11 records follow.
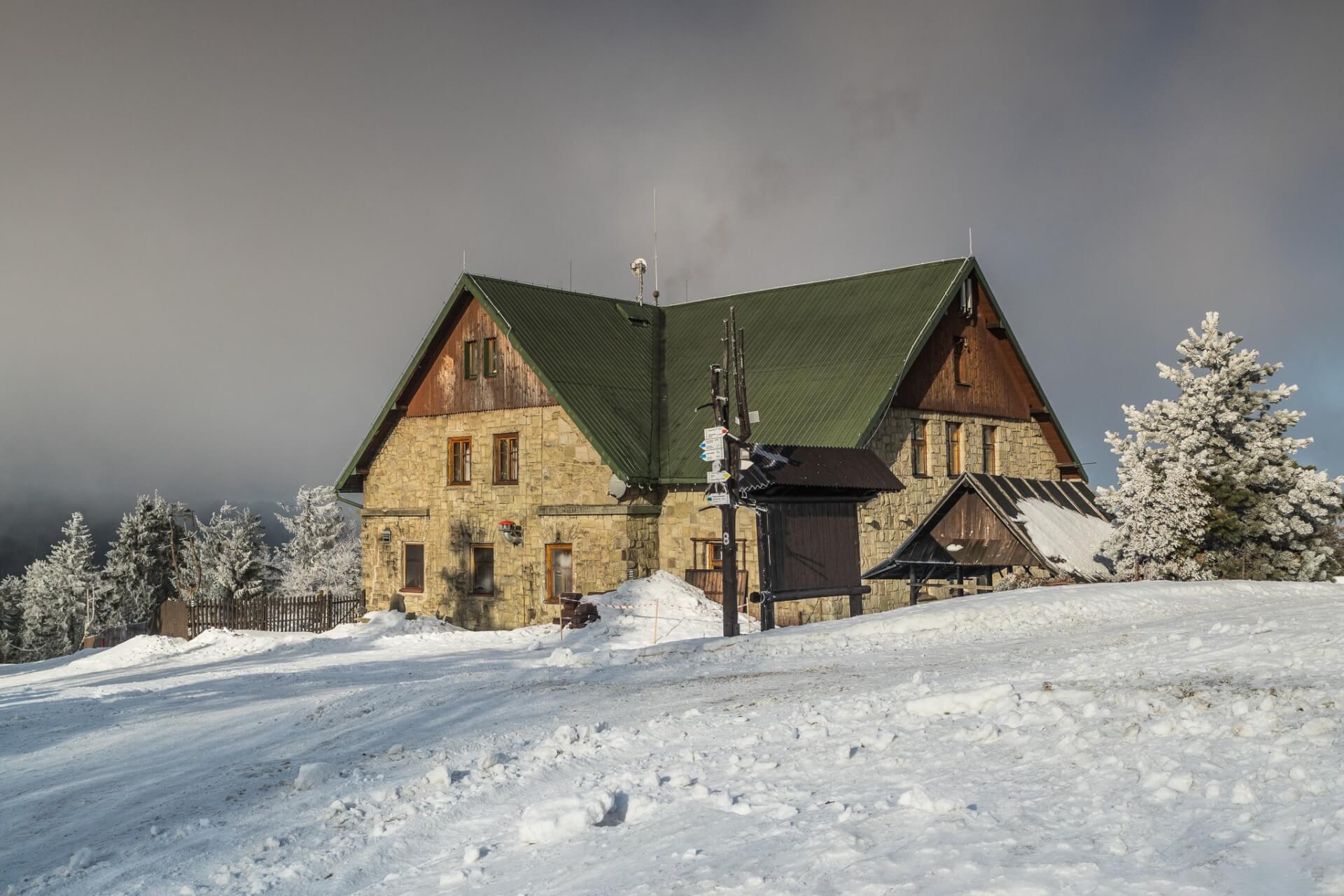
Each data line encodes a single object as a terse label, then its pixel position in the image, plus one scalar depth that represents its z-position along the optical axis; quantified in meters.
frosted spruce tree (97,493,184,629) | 66.00
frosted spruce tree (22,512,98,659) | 70.19
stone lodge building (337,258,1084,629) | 29.61
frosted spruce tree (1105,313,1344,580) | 26.69
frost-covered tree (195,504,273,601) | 60.91
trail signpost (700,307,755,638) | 19.81
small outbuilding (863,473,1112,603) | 24.80
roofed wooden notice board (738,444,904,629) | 21.58
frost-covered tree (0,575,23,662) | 73.00
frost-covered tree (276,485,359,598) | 61.12
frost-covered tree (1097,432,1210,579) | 24.88
